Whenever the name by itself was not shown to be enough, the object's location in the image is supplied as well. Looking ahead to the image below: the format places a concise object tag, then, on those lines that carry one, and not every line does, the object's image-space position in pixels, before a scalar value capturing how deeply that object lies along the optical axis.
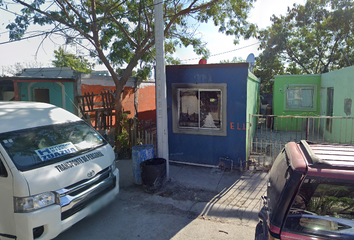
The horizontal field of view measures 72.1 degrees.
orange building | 9.56
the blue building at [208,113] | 6.64
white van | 3.24
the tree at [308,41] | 17.08
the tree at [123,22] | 8.52
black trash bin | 5.45
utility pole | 5.75
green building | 10.35
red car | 2.21
